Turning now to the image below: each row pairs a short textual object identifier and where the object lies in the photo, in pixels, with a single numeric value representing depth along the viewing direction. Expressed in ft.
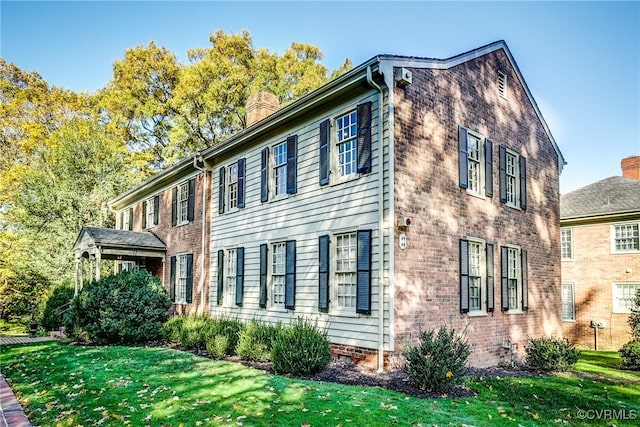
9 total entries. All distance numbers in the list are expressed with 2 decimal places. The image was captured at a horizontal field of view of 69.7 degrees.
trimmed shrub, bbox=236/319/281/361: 32.89
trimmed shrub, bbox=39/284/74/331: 59.11
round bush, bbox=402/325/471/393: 23.90
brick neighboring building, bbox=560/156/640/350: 60.34
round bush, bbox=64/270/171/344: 41.81
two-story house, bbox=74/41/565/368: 30.12
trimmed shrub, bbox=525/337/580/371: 34.81
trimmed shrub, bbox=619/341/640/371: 40.98
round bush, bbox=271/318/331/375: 27.35
